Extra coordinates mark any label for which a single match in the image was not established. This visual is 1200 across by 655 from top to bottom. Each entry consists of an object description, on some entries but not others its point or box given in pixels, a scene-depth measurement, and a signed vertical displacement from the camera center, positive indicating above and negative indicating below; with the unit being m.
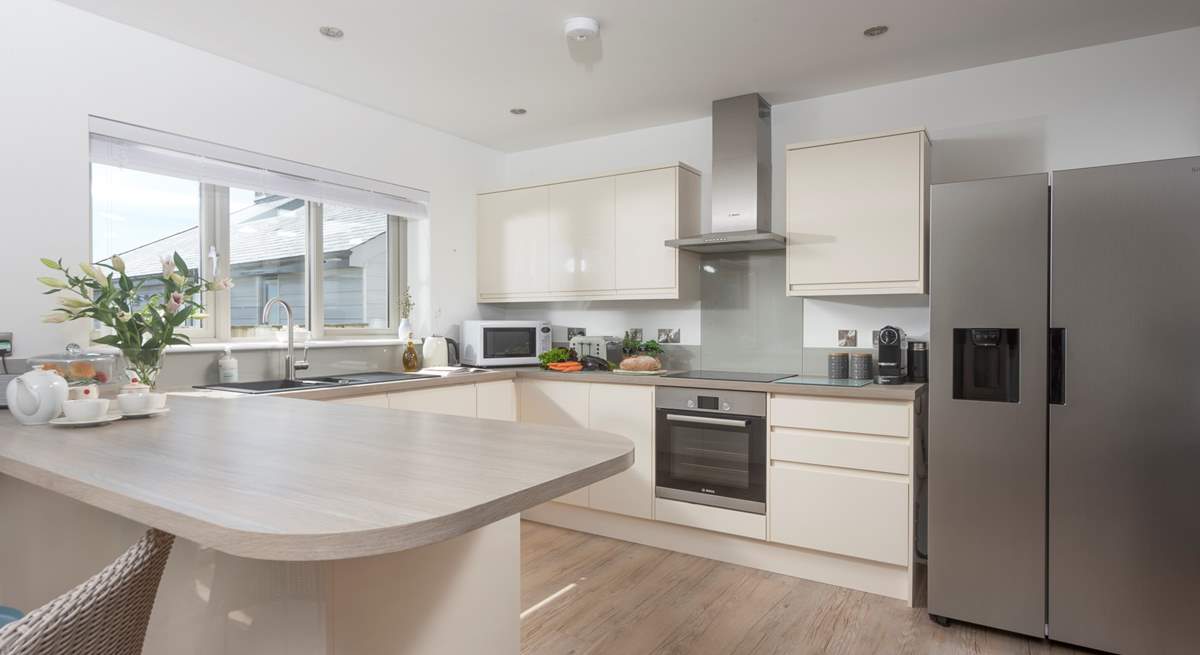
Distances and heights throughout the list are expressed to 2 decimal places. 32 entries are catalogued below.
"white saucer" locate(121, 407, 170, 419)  1.65 -0.24
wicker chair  0.70 -0.34
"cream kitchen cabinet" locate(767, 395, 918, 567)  2.70 -0.68
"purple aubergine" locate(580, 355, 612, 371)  3.75 -0.24
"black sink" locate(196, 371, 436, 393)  2.79 -0.29
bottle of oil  3.76 -0.21
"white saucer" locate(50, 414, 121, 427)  1.51 -0.24
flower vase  1.85 -0.12
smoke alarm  2.57 +1.20
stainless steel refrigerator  2.18 -0.31
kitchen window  2.70 +0.49
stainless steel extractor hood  3.40 +0.81
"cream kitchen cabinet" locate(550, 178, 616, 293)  3.80 +0.53
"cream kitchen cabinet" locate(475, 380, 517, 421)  3.54 -0.44
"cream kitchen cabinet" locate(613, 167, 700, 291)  3.57 +0.55
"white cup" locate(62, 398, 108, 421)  1.52 -0.21
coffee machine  2.92 -0.15
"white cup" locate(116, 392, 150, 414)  1.64 -0.21
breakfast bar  0.81 -0.25
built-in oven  3.04 -0.62
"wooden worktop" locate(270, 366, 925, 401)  2.70 -0.30
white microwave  3.89 -0.12
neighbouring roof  2.85 +0.47
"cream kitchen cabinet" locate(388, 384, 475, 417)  3.10 -0.39
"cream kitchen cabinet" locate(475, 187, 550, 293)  4.05 +0.52
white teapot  1.53 -0.18
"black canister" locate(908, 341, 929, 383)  3.04 -0.19
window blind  2.60 +0.74
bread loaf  3.67 -0.24
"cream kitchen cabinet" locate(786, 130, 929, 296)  2.89 +0.51
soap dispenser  2.90 -0.21
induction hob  3.22 -0.28
